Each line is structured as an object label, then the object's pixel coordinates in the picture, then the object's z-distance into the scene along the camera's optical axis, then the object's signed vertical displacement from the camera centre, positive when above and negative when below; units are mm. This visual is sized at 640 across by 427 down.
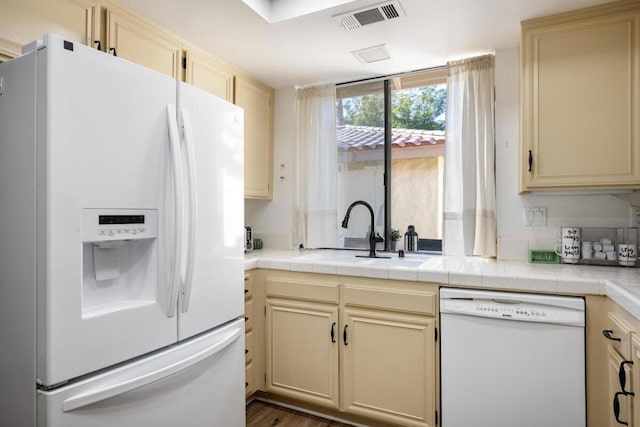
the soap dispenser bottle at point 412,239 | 2658 -171
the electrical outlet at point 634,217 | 2018 -14
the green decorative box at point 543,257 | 2164 -244
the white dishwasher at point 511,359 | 1641 -663
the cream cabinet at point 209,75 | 2225 +880
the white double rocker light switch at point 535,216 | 2246 -9
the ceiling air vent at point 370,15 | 1852 +1017
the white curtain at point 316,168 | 2917 +365
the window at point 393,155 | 2697 +443
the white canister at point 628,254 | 1947 -208
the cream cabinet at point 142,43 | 1775 +876
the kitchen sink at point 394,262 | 2127 -285
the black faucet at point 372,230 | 2613 -111
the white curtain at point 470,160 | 2369 +349
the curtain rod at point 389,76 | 2615 +1021
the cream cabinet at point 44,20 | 1390 +777
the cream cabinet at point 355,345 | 1938 -724
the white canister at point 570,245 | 2072 -168
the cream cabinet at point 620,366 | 1340 -568
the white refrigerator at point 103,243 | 1041 -87
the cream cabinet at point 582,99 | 1798 +570
